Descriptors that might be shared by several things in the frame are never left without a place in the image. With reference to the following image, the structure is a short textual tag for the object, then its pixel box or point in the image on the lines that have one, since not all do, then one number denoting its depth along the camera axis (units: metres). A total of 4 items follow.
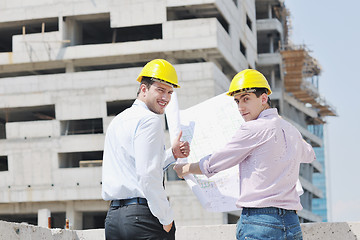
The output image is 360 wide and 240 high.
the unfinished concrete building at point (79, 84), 37.31
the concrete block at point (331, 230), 6.15
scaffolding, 55.31
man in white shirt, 4.02
